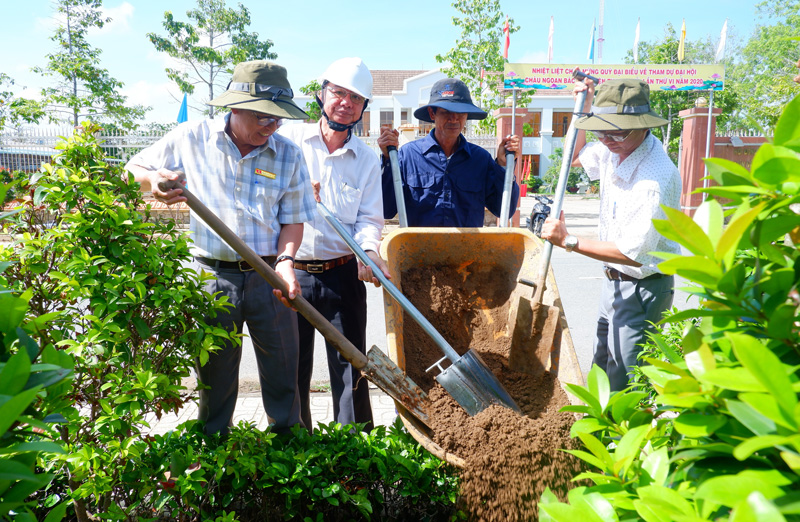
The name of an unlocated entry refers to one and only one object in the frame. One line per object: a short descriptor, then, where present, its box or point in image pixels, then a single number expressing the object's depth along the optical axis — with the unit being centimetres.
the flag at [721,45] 2160
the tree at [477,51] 1675
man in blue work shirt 349
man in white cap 315
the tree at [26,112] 1370
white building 3459
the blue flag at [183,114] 1603
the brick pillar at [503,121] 1533
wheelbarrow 305
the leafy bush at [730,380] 62
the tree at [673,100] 2573
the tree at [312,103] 1739
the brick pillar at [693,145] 1628
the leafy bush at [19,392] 77
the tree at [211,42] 1823
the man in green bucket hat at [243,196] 267
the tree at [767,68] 1709
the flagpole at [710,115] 1584
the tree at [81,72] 1544
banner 1681
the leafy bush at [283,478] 195
